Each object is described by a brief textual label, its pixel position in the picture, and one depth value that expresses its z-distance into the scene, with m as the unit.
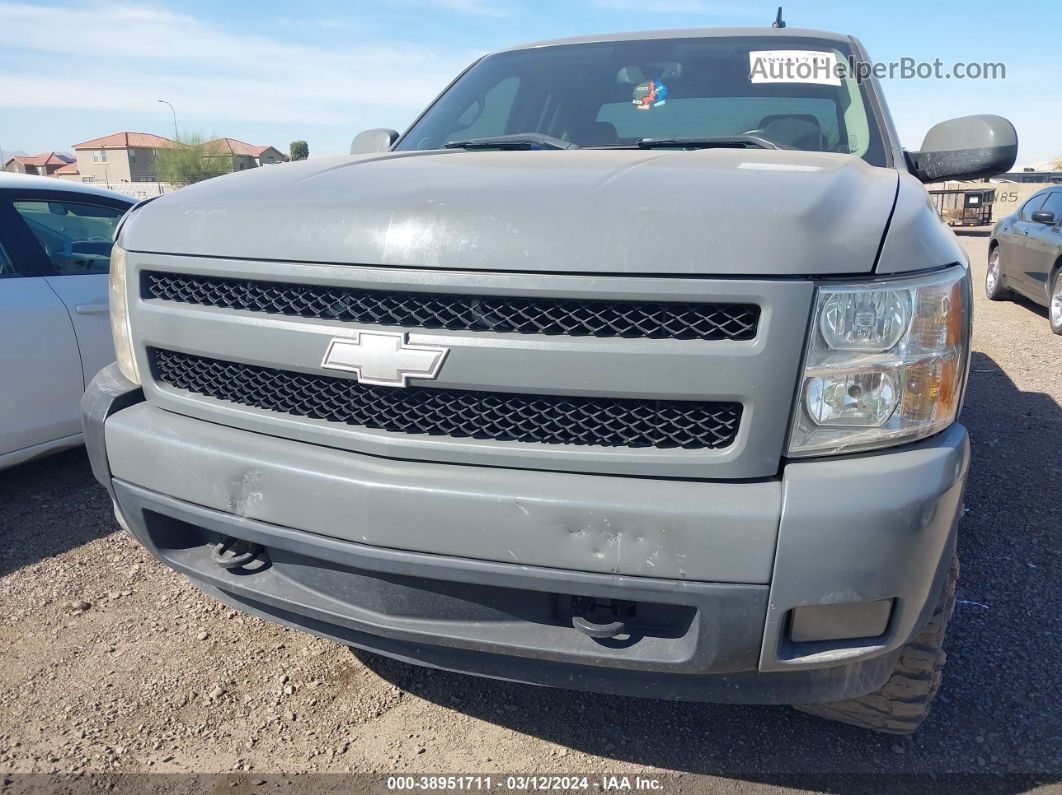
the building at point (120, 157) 77.31
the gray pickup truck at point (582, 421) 1.56
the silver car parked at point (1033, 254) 8.53
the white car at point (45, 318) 3.62
